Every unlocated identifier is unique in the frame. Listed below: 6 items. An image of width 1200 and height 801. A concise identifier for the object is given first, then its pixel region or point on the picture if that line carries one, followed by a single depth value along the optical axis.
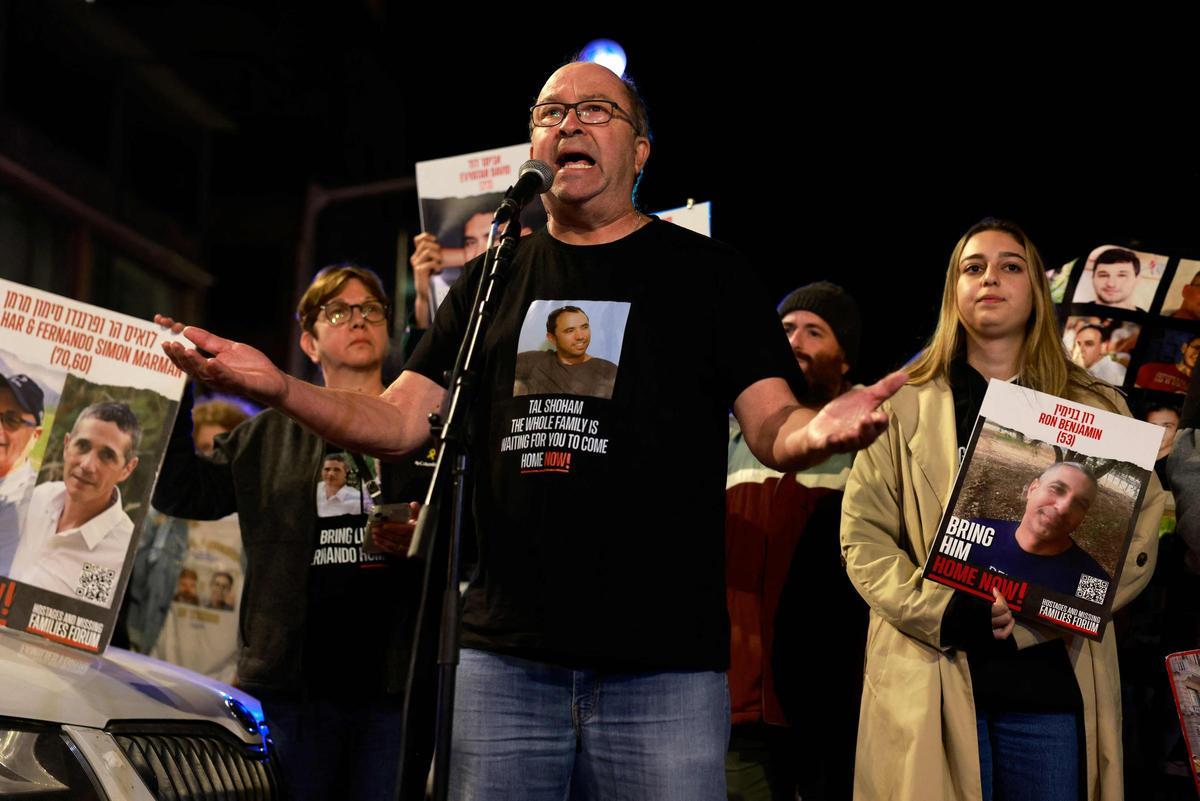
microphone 2.16
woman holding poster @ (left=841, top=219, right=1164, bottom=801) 2.73
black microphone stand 1.79
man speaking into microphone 2.01
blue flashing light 6.09
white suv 2.22
